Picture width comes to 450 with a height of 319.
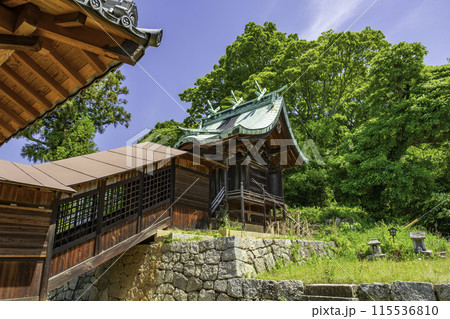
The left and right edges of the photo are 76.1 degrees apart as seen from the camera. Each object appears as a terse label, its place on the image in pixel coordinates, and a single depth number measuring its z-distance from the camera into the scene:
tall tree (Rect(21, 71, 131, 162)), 17.70
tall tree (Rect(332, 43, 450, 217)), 15.07
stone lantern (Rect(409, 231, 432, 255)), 8.87
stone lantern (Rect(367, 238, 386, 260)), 9.18
